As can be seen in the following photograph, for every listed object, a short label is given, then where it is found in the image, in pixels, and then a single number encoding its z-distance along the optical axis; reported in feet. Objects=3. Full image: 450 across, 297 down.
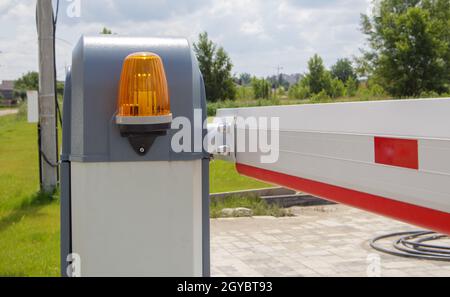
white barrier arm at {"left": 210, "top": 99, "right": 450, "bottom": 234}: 4.21
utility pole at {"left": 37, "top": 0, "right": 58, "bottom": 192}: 30.60
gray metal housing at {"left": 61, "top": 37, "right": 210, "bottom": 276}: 5.82
